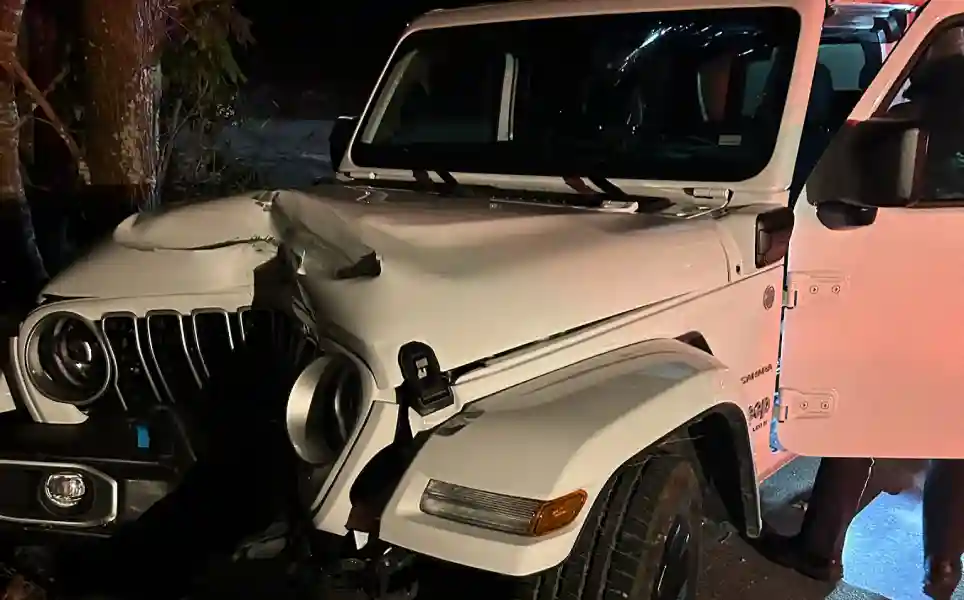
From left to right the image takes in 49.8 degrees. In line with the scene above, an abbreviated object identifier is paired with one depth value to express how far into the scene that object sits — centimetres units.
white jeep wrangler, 198
